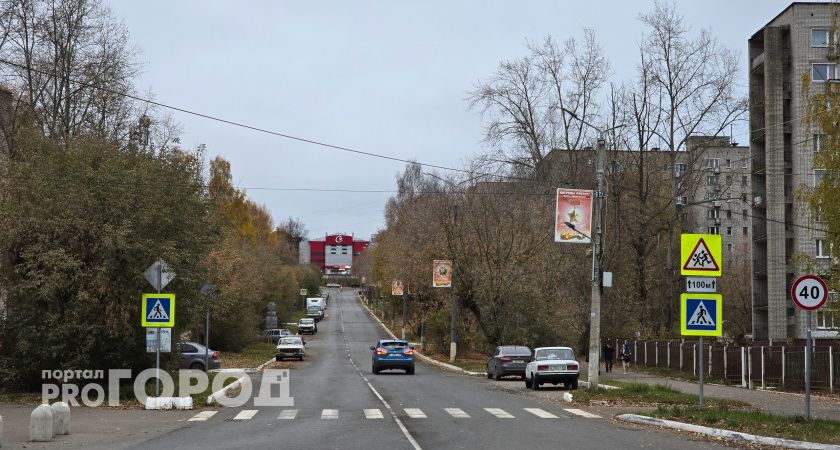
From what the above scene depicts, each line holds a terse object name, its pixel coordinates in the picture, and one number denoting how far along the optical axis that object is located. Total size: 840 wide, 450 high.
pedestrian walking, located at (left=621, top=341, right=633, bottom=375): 43.94
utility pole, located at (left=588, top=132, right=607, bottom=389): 26.48
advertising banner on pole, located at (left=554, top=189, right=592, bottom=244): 26.78
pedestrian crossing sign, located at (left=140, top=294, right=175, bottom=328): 21.23
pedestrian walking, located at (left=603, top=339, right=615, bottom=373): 44.09
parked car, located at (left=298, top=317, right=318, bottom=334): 91.00
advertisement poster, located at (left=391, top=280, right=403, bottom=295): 64.75
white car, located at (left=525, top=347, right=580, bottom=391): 30.50
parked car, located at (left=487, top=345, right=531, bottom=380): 37.72
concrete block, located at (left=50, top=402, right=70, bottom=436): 15.73
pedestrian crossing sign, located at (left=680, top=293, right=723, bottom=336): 19.05
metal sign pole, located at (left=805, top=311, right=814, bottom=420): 15.85
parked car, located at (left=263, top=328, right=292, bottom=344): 76.00
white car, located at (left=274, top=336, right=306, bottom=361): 54.94
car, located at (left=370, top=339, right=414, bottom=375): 41.84
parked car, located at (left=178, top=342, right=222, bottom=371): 39.31
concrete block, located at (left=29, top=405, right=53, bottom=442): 14.95
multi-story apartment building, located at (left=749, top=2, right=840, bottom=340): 53.41
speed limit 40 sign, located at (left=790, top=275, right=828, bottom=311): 15.77
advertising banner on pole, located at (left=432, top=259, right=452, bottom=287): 48.78
